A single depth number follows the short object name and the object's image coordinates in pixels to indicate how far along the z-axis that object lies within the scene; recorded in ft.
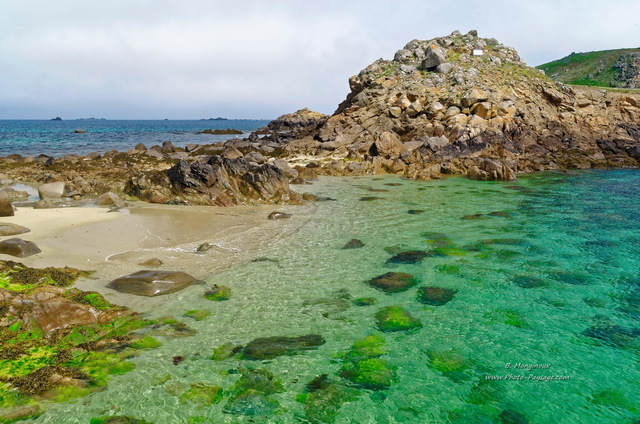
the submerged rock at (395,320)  24.02
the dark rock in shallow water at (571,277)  30.99
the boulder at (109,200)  54.19
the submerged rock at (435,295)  27.53
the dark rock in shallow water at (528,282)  30.25
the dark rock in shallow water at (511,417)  16.37
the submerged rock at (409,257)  35.50
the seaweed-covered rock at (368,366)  18.83
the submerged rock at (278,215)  52.34
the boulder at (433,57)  140.26
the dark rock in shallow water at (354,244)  39.41
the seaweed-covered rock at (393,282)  29.66
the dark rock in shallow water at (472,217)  51.92
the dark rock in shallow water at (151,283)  27.76
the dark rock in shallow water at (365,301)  27.02
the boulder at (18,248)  31.42
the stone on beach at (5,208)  44.06
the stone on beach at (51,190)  58.03
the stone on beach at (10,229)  36.39
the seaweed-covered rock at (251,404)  16.69
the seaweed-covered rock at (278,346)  20.81
